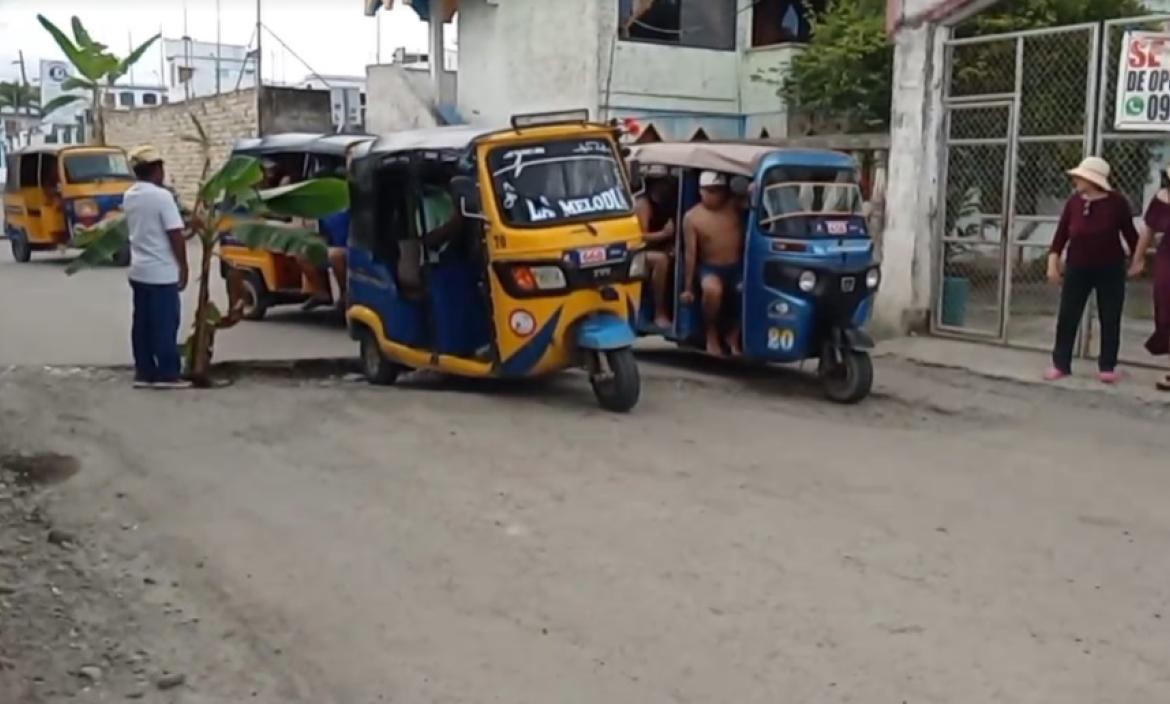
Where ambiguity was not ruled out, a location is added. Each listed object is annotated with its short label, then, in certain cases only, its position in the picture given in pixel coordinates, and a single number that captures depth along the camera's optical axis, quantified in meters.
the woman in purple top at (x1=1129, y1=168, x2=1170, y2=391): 10.53
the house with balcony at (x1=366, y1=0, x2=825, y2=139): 22.91
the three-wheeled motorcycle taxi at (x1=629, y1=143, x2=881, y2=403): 10.23
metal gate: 12.36
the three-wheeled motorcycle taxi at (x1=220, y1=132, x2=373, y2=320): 14.51
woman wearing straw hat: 10.52
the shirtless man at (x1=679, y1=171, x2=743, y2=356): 10.92
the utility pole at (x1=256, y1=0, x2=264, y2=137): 29.38
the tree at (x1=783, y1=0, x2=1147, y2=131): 16.91
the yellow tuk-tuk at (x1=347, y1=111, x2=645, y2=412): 9.35
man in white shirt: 10.05
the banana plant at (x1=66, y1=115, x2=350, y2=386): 10.53
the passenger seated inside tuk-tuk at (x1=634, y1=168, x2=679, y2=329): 11.71
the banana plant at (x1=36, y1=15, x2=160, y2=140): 28.67
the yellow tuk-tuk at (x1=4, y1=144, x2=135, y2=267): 23.05
